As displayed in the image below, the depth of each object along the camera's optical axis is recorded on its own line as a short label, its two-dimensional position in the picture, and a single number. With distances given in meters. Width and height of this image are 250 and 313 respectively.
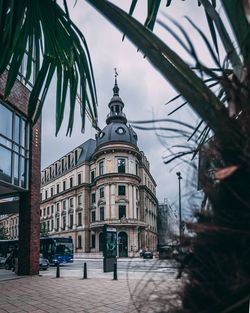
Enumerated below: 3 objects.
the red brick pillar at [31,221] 15.21
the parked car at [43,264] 21.27
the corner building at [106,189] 47.19
